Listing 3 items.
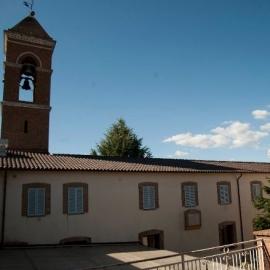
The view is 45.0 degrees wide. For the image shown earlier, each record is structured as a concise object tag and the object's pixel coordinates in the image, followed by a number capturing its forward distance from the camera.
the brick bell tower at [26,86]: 20.80
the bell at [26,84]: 21.55
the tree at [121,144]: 40.34
